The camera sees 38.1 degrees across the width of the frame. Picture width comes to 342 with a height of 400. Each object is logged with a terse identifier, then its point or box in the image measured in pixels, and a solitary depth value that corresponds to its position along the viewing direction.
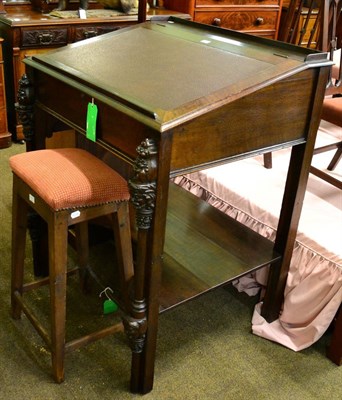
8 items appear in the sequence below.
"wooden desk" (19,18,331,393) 1.31
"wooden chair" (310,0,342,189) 2.27
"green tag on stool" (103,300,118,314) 1.97
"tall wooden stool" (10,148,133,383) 1.45
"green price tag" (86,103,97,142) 1.47
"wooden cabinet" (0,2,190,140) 3.08
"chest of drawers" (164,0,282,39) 3.70
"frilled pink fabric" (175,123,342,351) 1.87
